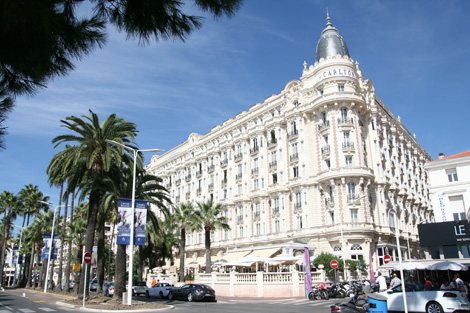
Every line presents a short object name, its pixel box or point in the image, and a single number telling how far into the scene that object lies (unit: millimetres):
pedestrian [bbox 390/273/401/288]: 20023
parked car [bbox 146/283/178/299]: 34094
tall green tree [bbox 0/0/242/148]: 5520
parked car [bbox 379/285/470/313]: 15820
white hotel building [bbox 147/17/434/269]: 46688
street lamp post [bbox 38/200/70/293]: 40875
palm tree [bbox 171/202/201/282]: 47316
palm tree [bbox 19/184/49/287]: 66125
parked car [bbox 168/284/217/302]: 29922
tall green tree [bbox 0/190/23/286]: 66312
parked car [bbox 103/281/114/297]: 37425
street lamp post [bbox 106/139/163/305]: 21938
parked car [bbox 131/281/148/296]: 37531
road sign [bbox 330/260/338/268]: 32125
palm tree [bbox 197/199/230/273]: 47469
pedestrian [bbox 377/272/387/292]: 19406
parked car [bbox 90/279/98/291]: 49094
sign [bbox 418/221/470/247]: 31464
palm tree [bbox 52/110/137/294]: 28531
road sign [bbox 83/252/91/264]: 23858
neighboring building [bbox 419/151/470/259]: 31875
